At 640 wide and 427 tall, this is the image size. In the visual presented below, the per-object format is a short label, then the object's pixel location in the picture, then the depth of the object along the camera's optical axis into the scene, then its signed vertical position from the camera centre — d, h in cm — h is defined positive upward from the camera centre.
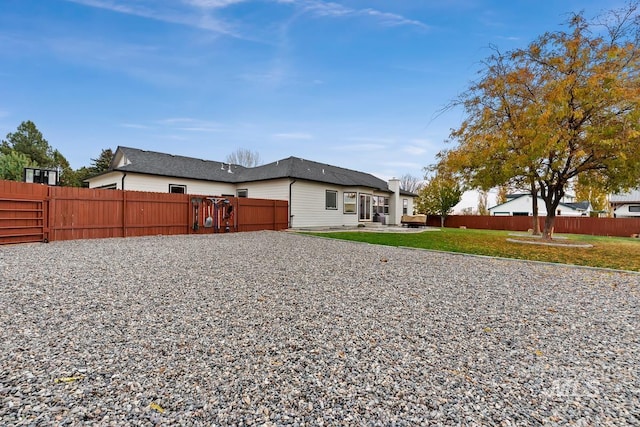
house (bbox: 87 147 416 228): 1702 +230
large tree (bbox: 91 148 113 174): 3606 +721
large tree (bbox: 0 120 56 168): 3422 +901
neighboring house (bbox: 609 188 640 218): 3475 +181
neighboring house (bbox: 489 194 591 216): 3844 +172
